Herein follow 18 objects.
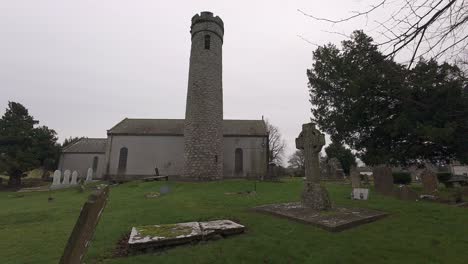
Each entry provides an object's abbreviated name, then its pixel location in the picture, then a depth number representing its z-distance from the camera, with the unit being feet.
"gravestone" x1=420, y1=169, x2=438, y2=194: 43.51
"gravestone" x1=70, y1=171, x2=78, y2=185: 79.66
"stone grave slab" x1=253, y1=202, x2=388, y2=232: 18.71
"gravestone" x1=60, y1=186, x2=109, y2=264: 6.12
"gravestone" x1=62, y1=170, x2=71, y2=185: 76.59
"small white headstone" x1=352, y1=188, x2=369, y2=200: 35.17
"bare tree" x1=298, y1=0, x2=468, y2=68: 9.35
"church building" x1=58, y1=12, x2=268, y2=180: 70.95
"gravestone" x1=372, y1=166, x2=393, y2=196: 41.85
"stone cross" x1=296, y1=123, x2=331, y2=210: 24.35
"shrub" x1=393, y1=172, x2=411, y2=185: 81.82
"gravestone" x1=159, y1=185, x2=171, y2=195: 47.57
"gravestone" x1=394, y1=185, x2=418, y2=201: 36.96
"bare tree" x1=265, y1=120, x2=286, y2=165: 153.83
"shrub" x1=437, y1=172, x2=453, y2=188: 75.91
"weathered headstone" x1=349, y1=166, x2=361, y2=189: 40.47
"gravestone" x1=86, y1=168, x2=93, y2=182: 84.47
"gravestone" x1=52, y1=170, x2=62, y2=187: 72.25
